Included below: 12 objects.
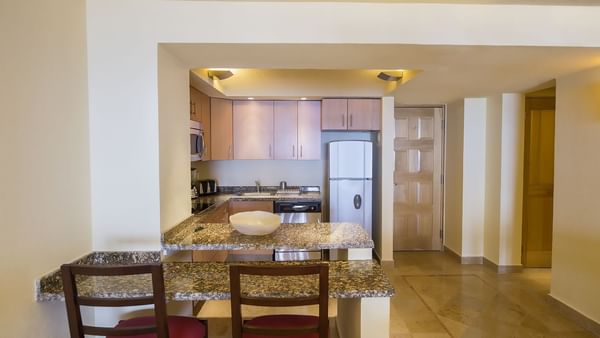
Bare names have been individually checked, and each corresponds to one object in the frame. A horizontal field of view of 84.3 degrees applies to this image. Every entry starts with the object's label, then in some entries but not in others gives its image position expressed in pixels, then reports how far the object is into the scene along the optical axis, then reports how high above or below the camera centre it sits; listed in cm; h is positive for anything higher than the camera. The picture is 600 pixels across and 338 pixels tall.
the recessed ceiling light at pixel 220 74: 359 +93
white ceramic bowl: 218 -43
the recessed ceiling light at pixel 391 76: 352 +88
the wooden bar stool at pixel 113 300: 136 -60
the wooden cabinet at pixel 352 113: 425 +57
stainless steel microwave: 336 +19
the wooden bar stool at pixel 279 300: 136 -61
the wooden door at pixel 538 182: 399 -31
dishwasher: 416 -70
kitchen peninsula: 162 -65
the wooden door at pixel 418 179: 483 -32
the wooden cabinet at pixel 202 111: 357 +55
